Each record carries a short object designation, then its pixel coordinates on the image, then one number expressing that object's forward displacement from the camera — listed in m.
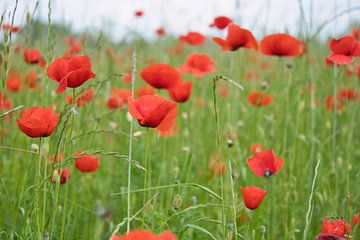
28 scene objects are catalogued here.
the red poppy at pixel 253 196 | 1.33
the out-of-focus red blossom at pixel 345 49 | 1.46
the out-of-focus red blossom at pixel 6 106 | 1.58
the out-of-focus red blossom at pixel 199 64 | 1.79
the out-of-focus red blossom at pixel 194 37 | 1.88
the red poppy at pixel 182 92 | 1.66
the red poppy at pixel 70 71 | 1.30
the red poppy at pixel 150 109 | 1.28
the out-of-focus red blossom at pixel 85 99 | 1.60
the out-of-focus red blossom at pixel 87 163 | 1.49
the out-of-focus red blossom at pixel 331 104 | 1.96
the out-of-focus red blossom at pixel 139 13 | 2.36
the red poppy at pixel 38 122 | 1.28
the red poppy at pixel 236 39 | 1.60
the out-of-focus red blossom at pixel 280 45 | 1.62
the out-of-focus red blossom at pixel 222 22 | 1.72
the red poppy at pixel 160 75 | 1.52
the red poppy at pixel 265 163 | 1.40
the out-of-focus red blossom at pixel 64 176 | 1.42
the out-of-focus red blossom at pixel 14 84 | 1.85
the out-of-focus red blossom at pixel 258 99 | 1.88
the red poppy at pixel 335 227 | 1.28
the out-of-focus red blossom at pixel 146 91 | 1.65
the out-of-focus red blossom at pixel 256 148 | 1.68
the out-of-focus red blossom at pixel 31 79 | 1.84
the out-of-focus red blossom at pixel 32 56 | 1.81
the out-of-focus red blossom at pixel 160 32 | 2.58
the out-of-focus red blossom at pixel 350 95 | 1.84
